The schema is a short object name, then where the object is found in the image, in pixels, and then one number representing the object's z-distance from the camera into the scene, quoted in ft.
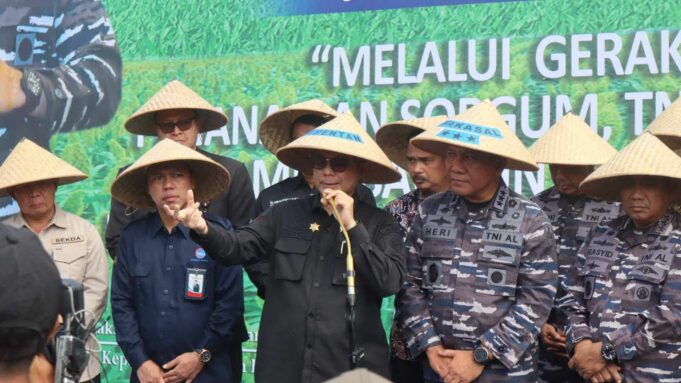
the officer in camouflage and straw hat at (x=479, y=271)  29.40
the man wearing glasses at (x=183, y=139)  36.76
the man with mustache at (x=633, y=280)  29.17
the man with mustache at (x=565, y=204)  33.14
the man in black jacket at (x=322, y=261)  29.17
